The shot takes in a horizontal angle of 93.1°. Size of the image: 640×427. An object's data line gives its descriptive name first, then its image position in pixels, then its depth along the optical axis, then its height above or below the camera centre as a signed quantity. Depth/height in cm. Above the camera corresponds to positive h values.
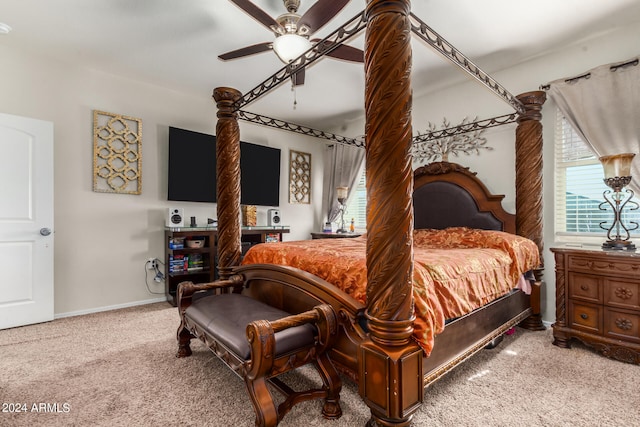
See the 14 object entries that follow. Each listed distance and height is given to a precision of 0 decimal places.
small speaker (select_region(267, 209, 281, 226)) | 482 -6
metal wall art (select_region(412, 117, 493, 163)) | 358 +85
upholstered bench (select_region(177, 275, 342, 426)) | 140 -68
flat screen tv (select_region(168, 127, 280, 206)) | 398 +63
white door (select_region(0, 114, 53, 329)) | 292 -7
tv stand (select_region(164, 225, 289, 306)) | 378 -56
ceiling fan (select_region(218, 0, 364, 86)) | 186 +127
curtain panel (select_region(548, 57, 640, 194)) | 253 +92
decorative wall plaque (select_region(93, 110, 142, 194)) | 350 +72
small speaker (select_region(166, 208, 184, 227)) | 383 -6
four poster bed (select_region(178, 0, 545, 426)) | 135 -35
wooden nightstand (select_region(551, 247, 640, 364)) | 216 -67
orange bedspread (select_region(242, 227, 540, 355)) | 158 -35
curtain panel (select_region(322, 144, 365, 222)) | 517 +73
